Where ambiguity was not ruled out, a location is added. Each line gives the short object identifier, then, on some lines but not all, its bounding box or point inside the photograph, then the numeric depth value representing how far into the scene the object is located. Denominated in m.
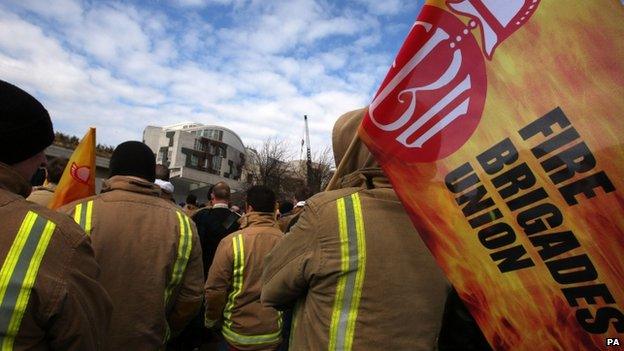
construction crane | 44.48
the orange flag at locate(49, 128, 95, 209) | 2.92
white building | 56.47
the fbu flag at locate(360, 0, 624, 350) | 1.06
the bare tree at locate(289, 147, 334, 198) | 44.50
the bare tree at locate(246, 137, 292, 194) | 47.00
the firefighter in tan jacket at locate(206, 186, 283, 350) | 3.61
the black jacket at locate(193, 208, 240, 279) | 4.88
